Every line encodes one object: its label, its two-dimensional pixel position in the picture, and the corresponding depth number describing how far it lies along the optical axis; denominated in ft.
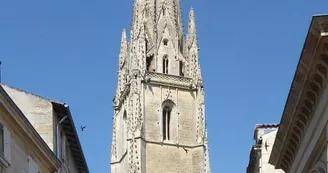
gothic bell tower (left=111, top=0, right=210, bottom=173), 273.75
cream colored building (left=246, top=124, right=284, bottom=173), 117.60
